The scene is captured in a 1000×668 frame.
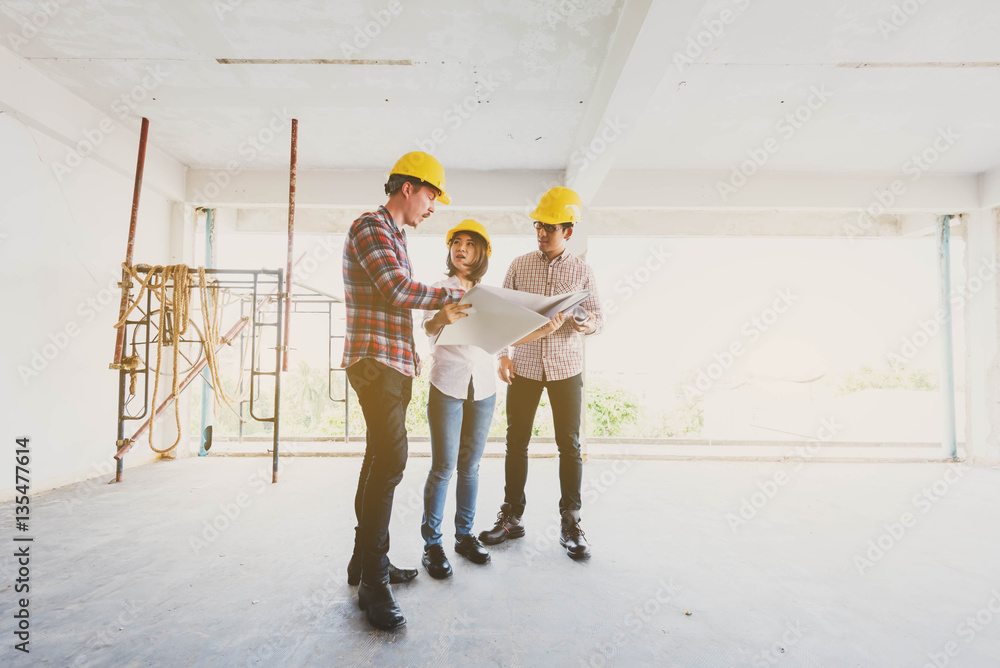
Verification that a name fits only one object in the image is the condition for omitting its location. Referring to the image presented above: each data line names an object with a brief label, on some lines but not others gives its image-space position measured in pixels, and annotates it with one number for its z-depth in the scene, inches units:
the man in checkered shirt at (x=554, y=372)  86.0
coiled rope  130.0
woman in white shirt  73.4
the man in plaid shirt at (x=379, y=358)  57.8
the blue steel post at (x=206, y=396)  166.0
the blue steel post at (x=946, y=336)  189.0
